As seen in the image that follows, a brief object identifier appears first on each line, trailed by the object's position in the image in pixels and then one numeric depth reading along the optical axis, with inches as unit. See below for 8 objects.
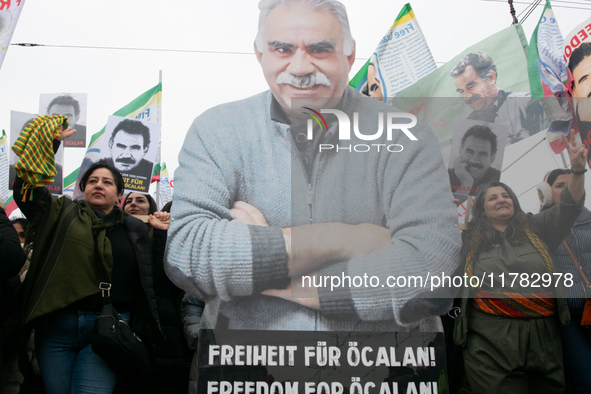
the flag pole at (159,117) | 158.0
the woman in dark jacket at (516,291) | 80.3
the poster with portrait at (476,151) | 83.3
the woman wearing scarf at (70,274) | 79.1
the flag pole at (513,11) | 124.7
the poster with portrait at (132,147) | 133.2
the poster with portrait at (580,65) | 87.6
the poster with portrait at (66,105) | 127.2
